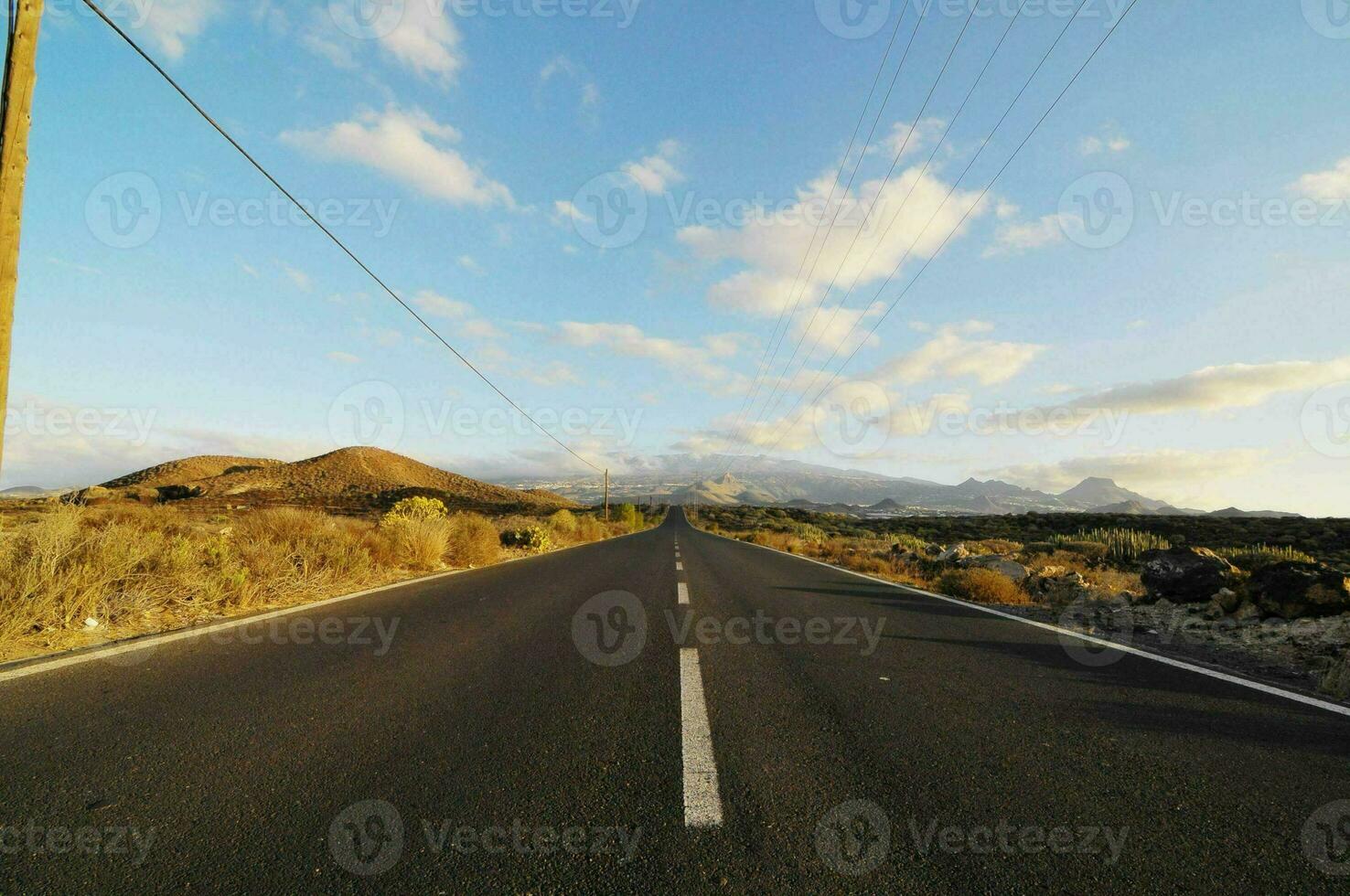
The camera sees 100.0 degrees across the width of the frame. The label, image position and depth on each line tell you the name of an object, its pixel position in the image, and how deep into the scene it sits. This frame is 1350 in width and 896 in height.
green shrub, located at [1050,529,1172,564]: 16.56
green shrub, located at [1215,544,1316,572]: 9.09
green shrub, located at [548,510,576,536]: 28.80
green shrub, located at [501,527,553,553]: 20.42
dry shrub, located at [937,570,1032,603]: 9.38
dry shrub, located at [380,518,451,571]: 12.12
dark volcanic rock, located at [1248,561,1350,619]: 6.24
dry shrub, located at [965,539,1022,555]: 19.38
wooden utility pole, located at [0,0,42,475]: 5.59
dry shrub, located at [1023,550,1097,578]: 13.51
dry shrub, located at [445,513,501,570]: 14.30
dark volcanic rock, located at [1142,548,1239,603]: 7.75
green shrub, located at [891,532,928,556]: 18.14
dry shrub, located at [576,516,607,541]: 30.64
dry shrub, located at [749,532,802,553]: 23.73
